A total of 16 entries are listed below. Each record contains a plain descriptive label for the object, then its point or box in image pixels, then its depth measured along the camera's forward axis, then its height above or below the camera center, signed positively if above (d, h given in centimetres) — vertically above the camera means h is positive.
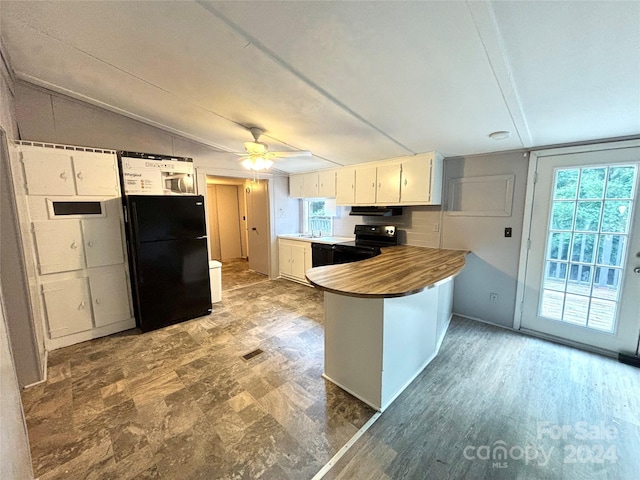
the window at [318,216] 504 -17
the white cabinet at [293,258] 473 -98
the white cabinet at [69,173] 248 +39
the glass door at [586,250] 242 -45
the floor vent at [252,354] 255 -148
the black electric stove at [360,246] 369 -57
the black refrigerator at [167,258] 295 -60
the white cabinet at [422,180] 321 +35
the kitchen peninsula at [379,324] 176 -90
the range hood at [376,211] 383 -5
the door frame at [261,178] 404 +41
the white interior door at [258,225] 522 -35
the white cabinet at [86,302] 269 -104
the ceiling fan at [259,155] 269 +57
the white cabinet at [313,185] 446 +44
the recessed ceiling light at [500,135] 237 +68
